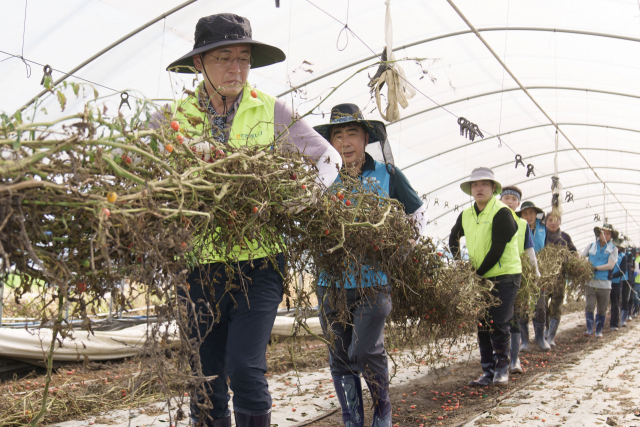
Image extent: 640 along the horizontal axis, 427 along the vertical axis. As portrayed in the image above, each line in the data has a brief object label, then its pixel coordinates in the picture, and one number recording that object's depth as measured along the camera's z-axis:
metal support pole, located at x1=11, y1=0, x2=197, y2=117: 5.61
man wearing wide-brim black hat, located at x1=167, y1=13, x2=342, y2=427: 2.01
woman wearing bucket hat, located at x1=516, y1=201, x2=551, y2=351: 6.41
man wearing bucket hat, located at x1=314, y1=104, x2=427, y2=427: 2.71
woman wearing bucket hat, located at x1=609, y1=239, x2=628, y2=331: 9.51
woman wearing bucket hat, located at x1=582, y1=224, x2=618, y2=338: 8.26
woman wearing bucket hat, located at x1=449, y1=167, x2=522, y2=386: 4.32
